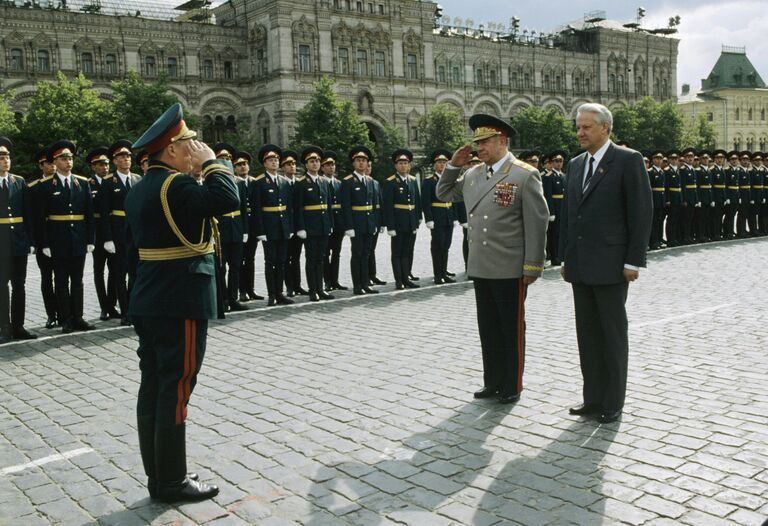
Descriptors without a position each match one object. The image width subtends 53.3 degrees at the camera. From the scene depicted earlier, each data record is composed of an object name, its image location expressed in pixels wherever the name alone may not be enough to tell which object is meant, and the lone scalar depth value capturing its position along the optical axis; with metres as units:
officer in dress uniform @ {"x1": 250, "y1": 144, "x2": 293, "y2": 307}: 11.31
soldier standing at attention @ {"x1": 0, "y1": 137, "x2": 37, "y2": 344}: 9.01
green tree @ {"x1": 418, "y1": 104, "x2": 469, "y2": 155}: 54.91
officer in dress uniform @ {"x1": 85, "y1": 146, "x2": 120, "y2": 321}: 10.01
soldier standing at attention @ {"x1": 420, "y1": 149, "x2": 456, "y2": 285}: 13.04
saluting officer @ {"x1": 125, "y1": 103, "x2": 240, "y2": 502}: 4.04
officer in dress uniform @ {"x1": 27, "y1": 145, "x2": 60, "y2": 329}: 9.39
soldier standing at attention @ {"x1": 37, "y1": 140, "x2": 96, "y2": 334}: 9.40
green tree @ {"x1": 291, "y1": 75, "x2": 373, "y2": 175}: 47.25
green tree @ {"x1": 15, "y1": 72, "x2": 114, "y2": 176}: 37.44
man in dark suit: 5.25
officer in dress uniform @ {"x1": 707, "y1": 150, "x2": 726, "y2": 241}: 19.17
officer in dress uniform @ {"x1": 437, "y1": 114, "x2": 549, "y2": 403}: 5.68
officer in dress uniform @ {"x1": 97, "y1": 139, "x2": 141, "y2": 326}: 9.88
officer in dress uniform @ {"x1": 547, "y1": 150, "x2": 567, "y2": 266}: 15.13
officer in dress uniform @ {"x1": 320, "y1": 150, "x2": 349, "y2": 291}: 12.58
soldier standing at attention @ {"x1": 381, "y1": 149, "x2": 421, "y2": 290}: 12.58
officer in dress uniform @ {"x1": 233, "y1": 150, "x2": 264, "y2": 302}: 11.77
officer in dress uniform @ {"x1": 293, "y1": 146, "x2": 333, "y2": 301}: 11.55
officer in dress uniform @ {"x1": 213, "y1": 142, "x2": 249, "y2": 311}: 10.81
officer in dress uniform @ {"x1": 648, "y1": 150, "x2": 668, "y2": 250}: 17.31
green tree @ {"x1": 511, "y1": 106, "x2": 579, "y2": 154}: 60.59
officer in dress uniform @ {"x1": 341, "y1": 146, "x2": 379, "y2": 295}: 12.11
